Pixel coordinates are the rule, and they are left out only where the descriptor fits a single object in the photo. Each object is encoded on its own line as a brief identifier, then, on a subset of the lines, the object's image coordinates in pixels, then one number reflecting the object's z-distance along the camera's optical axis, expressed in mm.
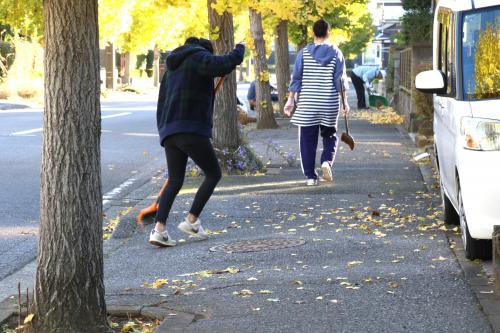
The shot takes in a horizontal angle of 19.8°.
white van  9136
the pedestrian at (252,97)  42280
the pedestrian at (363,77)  46155
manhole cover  10858
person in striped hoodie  16043
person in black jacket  10956
